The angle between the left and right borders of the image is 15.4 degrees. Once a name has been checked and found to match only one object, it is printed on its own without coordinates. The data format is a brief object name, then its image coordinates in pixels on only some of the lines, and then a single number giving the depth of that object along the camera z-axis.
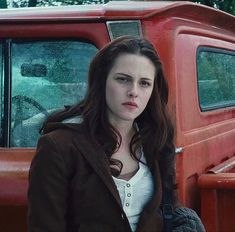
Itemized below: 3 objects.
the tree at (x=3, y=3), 16.17
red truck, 3.90
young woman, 2.85
